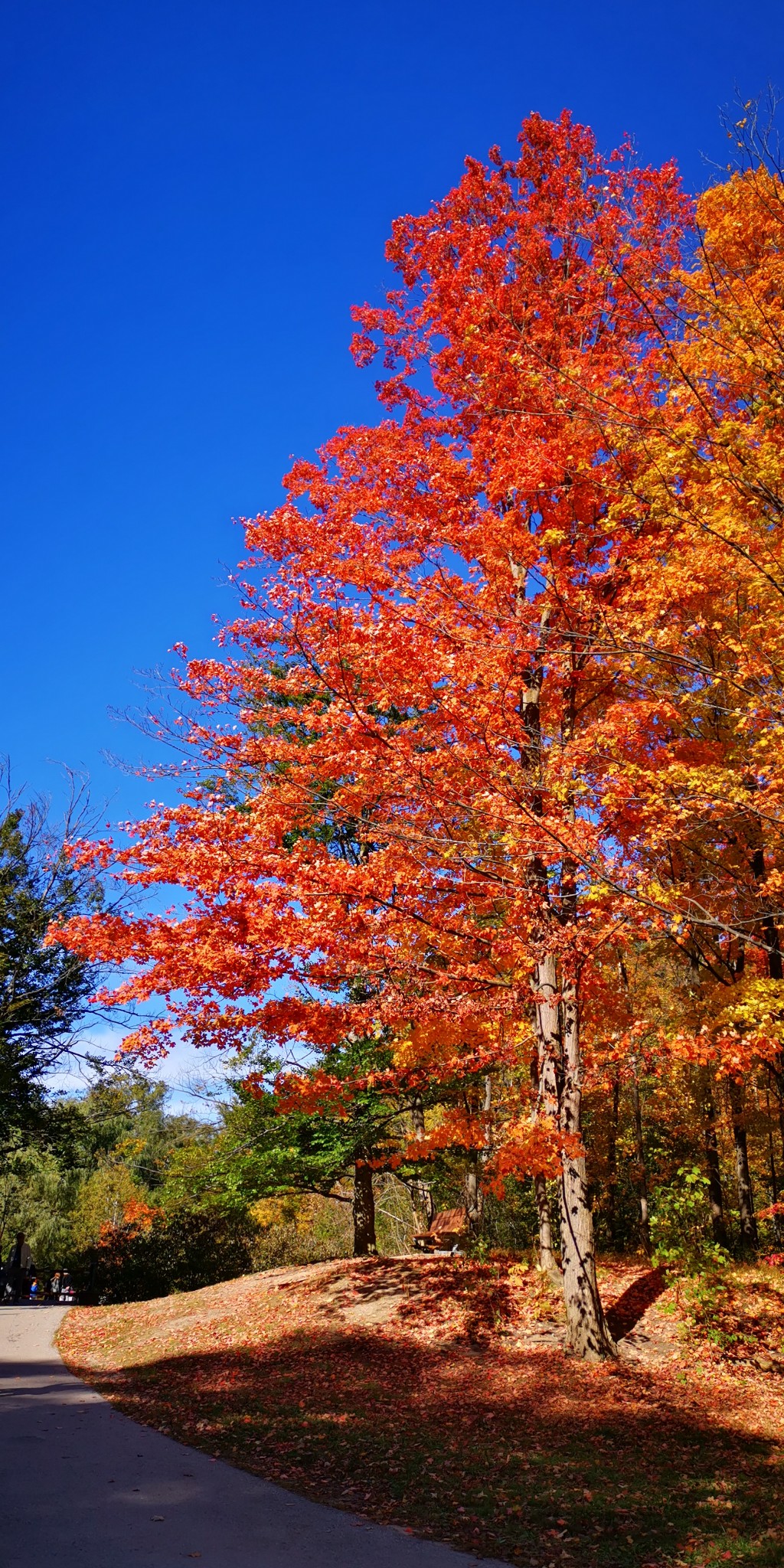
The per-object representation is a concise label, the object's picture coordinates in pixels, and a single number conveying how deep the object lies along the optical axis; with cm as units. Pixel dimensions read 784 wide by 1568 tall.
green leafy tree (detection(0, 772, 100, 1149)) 1511
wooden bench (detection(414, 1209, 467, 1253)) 2003
